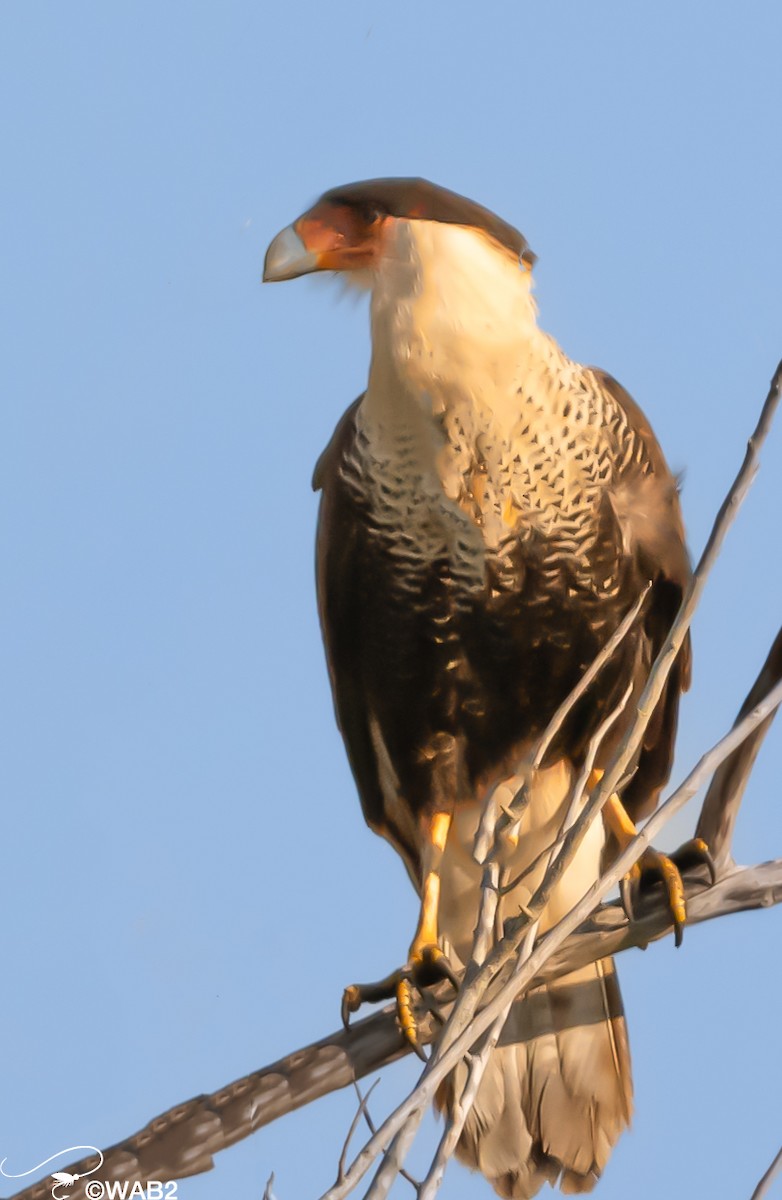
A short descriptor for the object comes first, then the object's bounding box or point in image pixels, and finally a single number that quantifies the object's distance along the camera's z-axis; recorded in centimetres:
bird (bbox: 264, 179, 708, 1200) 734
